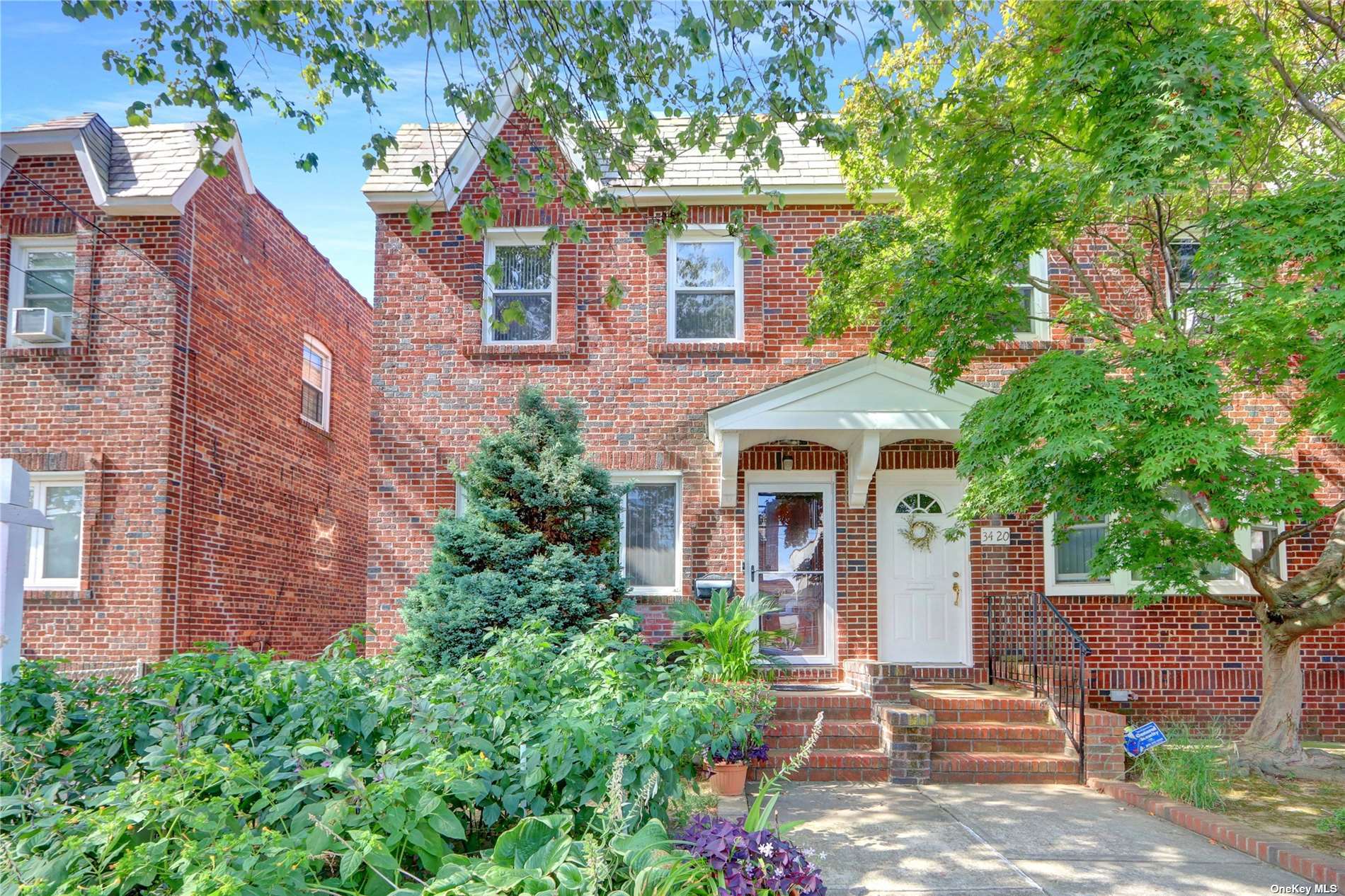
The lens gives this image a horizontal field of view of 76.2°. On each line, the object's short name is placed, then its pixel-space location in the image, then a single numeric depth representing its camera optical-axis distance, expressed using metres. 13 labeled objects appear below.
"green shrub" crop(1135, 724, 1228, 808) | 6.58
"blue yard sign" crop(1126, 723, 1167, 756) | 7.66
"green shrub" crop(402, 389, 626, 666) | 7.99
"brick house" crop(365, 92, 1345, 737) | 9.99
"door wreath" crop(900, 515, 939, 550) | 10.34
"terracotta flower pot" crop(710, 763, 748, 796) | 6.75
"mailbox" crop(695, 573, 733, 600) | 9.92
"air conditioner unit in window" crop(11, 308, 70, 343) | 10.75
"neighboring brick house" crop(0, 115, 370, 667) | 10.40
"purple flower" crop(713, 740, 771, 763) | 6.61
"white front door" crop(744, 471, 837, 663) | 10.28
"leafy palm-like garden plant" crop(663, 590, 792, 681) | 8.09
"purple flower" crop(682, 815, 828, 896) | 3.20
